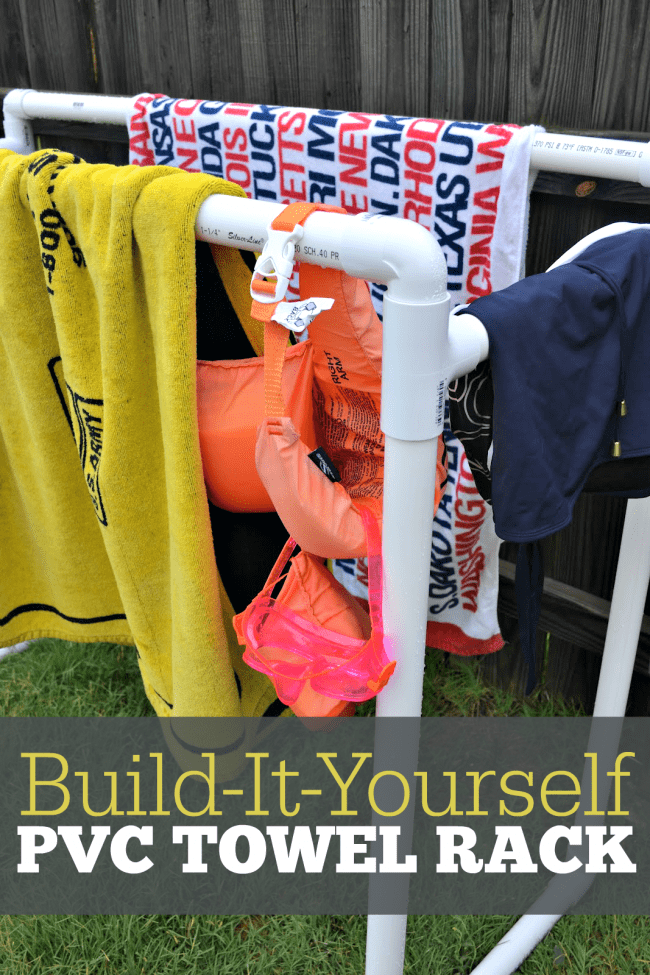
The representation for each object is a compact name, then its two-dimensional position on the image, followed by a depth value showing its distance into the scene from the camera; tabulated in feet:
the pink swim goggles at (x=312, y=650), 2.86
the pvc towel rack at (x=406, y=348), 2.34
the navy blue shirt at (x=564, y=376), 2.57
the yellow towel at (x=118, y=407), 3.02
